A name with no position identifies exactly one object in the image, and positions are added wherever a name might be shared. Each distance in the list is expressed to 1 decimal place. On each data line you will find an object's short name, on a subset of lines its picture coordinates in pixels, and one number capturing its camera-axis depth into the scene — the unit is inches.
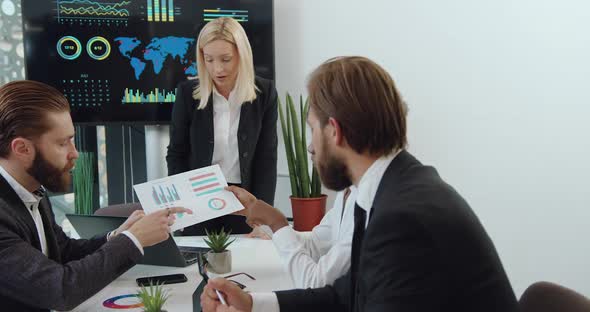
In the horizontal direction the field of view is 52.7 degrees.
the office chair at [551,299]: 57.1
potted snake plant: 138.9
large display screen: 141.9
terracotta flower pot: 130.3
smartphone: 76.2
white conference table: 69.2
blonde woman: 119.3
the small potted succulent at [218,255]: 79.8
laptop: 82.3
